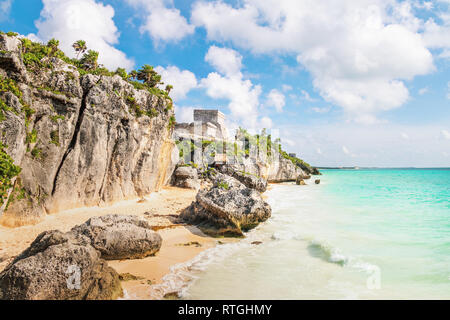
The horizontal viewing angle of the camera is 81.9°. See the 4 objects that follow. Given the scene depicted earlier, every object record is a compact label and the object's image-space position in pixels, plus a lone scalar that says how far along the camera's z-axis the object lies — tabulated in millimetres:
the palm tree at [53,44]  13937
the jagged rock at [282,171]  46031
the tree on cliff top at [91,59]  18344
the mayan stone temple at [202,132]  30500
